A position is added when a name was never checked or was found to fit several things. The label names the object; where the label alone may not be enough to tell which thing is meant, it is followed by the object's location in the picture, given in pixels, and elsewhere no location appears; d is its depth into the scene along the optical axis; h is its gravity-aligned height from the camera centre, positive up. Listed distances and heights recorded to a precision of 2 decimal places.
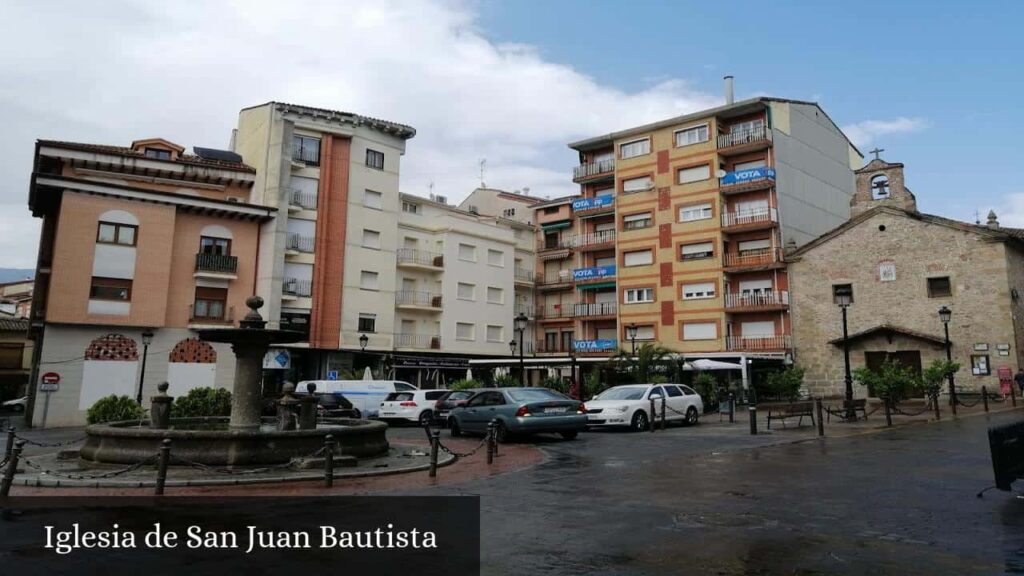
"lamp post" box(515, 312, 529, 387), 28.05 +2.59
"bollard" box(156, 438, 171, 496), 9.02 -1.14
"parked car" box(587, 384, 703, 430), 20.52 -0.60
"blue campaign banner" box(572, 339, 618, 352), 44.39 +2.65
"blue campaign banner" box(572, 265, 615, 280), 46.06 +7.71
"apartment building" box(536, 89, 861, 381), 39.62 +10.23
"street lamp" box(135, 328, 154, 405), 26.09 +1.53
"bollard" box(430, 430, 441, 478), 10.79 -1.10
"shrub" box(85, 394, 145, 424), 22.28 -1.05
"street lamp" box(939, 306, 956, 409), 25.03 +2.85
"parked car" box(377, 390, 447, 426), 26.56 -0.98
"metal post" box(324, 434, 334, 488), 9.83 -1.20
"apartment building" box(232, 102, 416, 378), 36.47 +8.76
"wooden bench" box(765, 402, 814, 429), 19.32 -0.57
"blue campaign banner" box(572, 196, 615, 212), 46.44 +12.60
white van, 27.39 -0.40
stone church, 30.89 +5.02
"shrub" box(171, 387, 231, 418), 24.41 -0.88
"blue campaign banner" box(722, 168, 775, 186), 39.31 +12.38
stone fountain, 11.23 -0.94
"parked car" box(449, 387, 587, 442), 16.69 -0.70
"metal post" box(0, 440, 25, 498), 8.81 -1.30
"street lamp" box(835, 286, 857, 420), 21.09 +0.82
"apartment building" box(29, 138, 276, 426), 29.30 +4.99
